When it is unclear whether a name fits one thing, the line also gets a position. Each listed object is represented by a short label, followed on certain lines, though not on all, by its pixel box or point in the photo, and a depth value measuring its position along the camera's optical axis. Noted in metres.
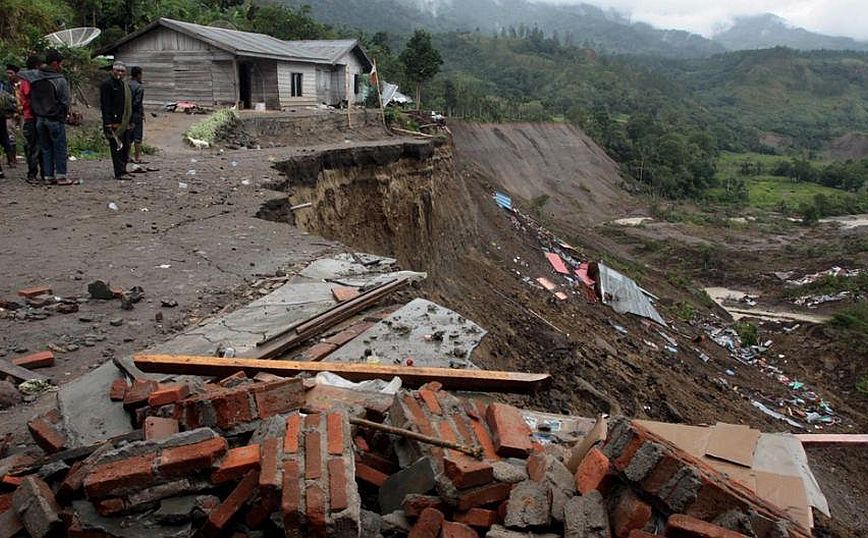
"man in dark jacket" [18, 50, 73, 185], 7.04
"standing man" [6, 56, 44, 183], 7.16
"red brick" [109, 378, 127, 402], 2.76
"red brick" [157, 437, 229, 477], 1.99
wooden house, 16.73
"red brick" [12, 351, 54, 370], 3.52
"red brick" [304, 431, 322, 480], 1.97
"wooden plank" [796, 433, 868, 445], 3.16
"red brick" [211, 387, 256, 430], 2.31
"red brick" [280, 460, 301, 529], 1.84
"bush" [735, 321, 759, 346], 16.19
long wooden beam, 3.15
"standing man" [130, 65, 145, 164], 8.13
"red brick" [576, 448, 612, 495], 2.14
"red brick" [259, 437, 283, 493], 1.95
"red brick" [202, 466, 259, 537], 1.95
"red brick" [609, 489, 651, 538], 1.98
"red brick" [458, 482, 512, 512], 2.07
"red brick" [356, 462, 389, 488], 2.22
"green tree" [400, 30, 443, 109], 25.27
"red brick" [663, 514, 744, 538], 1.89
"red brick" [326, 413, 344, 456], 2.11
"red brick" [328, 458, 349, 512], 1.87
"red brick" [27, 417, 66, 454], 2.39
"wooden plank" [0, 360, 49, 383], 3.36
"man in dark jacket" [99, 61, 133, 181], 7.78
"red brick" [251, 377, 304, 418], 2.43
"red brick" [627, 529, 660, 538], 1.90
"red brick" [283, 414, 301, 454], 2.08
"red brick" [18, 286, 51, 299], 4.38
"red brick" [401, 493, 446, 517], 2.06
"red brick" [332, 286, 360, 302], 4.53
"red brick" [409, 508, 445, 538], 2.00
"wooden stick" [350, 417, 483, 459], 2.22
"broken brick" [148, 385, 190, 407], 2.45
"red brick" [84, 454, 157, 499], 1.94
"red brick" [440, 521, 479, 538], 1.98
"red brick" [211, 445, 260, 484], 2.02
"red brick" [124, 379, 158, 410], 2.60
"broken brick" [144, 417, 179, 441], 2.23
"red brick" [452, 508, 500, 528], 2.04
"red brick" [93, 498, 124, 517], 1.94
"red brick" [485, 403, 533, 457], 2.39
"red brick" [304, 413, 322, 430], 2.21
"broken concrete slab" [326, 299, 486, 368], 3.70
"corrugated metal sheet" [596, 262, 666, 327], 15.83
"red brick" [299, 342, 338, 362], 3.61
